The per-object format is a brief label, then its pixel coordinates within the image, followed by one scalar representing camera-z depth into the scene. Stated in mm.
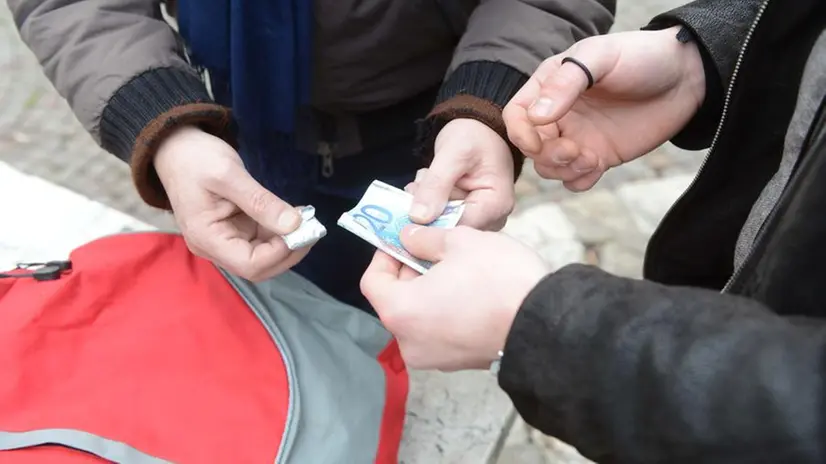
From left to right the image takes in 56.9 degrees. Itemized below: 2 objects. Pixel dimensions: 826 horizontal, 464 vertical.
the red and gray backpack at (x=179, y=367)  881
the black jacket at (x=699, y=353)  554
